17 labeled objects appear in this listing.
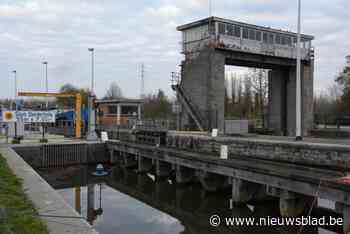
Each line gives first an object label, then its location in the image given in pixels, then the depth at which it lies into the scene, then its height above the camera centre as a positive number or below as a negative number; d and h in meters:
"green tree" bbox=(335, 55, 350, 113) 41.31 +3.70
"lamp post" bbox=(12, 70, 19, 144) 26.80 -1.84
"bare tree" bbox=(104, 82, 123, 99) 103.87 +7.20
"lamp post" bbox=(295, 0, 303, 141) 17.62 +0.68
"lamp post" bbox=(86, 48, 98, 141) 28.77 -0.57
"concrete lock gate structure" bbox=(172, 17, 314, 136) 28.34 +4.39
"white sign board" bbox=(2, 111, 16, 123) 27.22 -0.03
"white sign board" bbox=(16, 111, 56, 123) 28.23 -0.04
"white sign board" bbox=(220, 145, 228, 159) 15.25 -1.64
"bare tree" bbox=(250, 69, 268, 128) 54.24 +4.83
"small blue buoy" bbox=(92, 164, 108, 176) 21.16 -3.41
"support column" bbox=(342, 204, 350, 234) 8.86 -2.61
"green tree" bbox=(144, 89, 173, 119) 66.44 +1.46
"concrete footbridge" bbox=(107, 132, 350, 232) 10.22 -2.00
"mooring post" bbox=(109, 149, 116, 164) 25.16 -3.00
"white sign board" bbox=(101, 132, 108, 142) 26.78 -1.64
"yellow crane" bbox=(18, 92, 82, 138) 30.00 +1.70
